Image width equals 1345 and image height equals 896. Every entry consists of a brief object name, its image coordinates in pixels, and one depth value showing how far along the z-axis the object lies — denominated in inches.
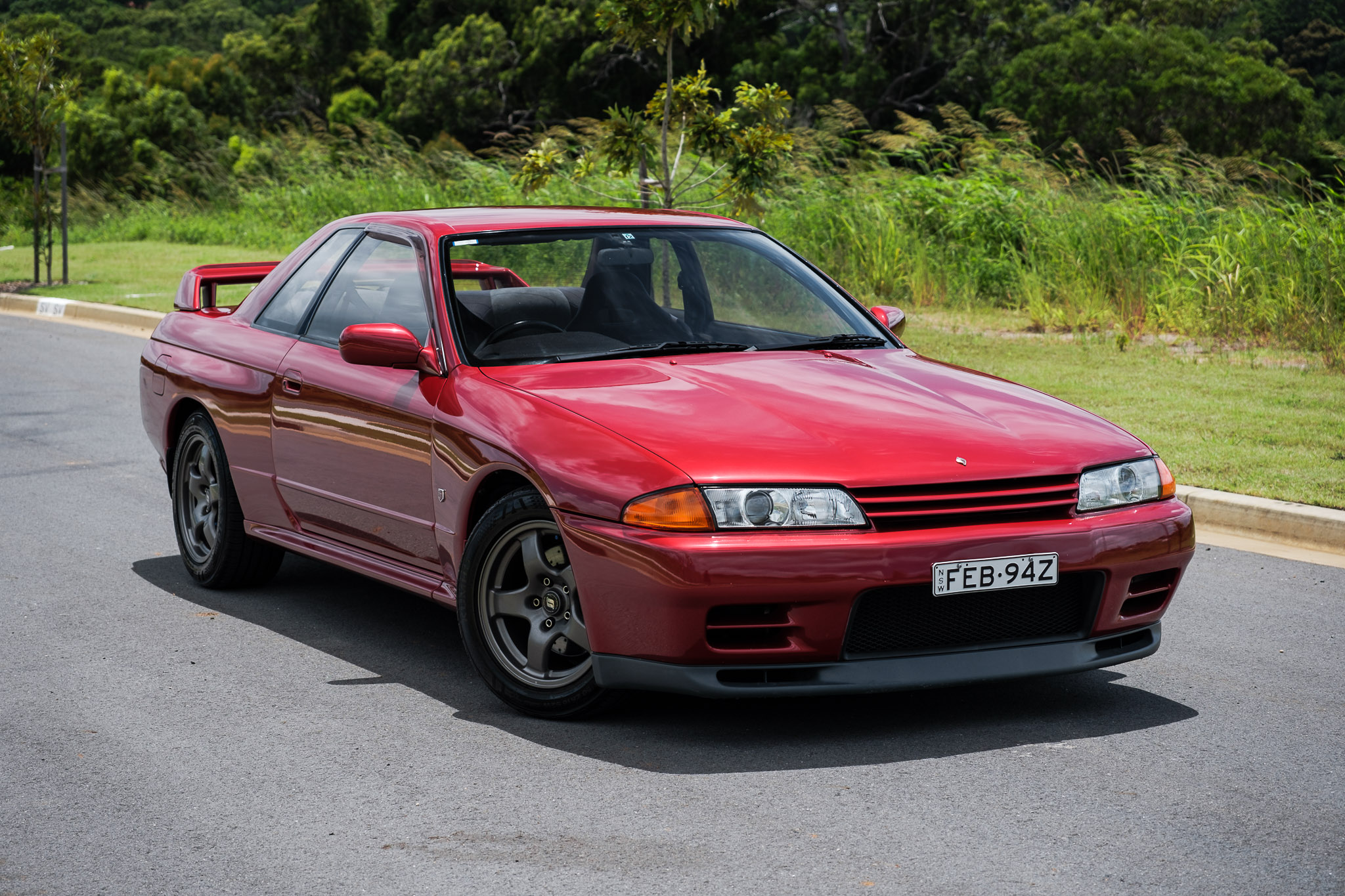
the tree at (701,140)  474.0
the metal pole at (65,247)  813.9
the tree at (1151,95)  1630.2
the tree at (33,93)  775.7
